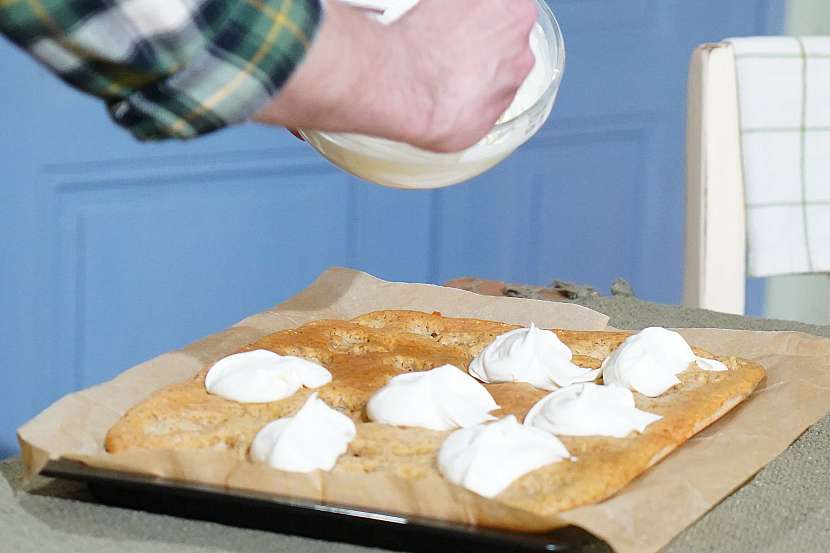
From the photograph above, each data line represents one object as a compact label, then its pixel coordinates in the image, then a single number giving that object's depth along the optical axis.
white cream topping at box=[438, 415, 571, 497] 1.47
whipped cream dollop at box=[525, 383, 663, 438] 1.57
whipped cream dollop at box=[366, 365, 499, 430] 1.59
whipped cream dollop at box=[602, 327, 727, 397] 1.68
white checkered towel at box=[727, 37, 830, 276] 2.13
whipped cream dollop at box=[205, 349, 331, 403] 1.65
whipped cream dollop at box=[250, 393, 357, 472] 1.50
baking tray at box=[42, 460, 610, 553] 1.42
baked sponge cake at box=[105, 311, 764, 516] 1.50
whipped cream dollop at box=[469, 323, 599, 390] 1.71
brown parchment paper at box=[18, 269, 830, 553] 1.44
